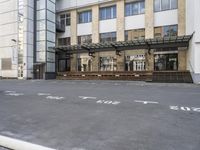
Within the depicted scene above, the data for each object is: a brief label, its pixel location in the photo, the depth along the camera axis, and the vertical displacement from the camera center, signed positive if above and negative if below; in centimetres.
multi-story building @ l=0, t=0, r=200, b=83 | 1992 +568
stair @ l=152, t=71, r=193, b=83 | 1668 -41
